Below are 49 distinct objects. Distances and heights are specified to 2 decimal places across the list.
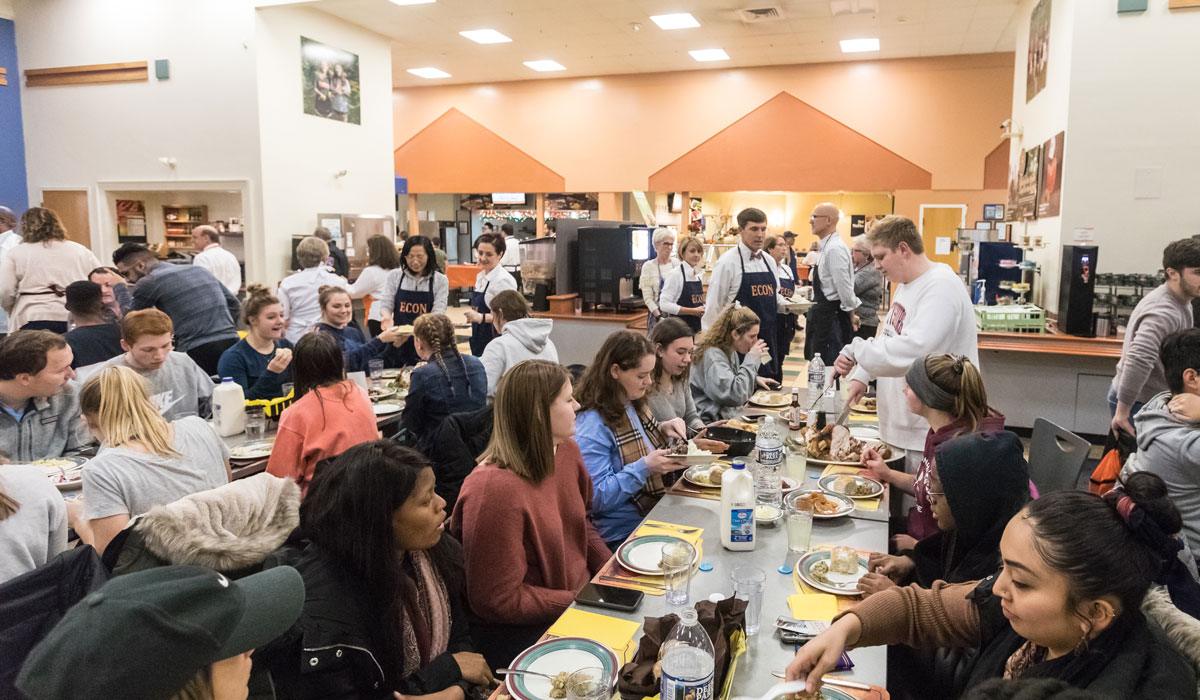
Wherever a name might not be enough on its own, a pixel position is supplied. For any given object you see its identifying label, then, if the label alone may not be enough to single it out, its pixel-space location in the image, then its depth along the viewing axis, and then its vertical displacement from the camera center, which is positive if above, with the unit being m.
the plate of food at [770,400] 4.63 -0.88
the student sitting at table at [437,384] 3.94 -0.66
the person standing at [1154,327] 4.21 -0.39
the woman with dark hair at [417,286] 6.57 -0.26
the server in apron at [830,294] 6.89 -0.35
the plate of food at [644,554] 2.32 -0.94
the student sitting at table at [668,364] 3.82 -0.55
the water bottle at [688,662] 1.55 -0.86
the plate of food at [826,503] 2.73 -0.91
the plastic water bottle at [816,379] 4.60 -0.75
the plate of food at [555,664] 1.73 -0.97
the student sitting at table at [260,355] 4.34 -0.57
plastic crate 6.39 -0.52
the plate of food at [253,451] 3.54 -0.92
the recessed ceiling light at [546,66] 13.01 +3.26
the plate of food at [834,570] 2.21 -0.94
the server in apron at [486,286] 6.96 -0.27
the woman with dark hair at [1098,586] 1.38 -0.63
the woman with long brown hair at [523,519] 2.31 -0.82
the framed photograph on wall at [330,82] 9.27 +2.18
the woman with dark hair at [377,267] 7.73 -0.11
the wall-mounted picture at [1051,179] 6.68 +0.70
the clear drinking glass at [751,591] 1.97 -0.86
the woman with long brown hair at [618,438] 2.92 -0.74
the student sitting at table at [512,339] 4.81 -0.53
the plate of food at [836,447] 3.46 -0.87
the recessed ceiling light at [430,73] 13.46 +3.26
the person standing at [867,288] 7.71 -0.32
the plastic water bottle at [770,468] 2.85 -0.81
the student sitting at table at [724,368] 4.47 -0.66
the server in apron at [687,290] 7.62 -0.34
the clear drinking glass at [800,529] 2.42 -0.86
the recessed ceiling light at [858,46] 11.18 +3.14
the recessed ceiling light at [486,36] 10.87 +3.18
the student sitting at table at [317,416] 3.30 -0.70
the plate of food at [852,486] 3.02 -0.92
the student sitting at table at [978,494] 2.20 -0.69
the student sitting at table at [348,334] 5.16 -0.56
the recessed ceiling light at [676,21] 9.94 +3.11
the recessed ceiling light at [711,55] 11.97 +3.20
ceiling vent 9.39 +3.02
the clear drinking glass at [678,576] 2.00 -0.84
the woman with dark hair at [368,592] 1.77 -0.83
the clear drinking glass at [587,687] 1.63 -0.93
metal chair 2.97 -0.82
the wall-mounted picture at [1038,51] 7.51 +2.11
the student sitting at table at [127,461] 2.52 -0.71
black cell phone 2.10 -0.95
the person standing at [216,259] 7.56 -0.04
